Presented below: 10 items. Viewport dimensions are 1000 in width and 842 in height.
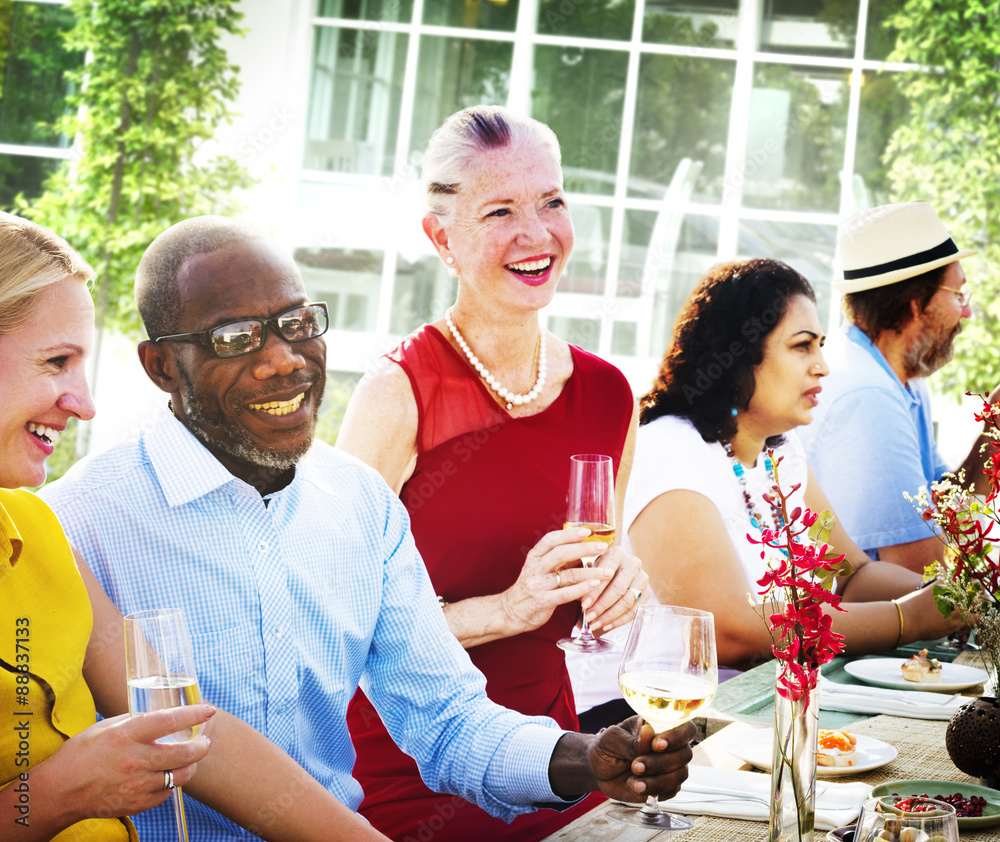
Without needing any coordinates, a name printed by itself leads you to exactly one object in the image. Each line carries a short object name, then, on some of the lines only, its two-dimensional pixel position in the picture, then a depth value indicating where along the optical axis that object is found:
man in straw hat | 3.79
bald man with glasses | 1.83
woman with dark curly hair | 3.02
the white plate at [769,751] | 1.92
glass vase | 1.43
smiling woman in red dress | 2.56
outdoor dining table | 1.65
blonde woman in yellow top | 1.41
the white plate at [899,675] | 2.52
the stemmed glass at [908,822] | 1.19
